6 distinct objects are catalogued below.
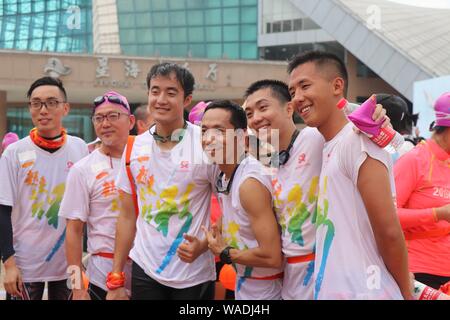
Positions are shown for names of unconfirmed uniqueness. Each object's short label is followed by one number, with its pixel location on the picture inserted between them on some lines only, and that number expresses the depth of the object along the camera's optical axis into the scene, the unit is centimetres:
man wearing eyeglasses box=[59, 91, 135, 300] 329
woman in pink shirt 301
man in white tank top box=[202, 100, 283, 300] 245
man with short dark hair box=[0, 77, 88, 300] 356
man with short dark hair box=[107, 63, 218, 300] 279
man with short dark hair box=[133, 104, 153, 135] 531
